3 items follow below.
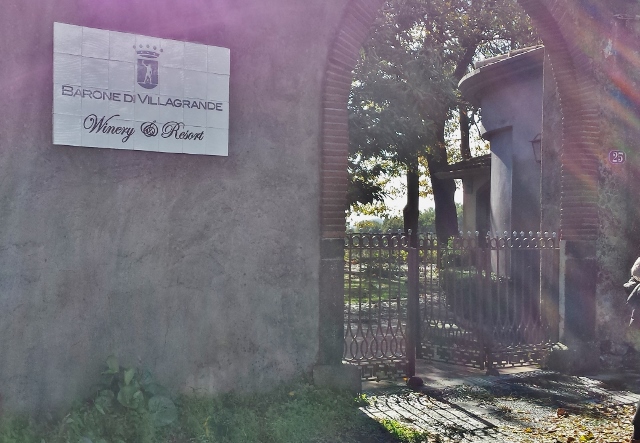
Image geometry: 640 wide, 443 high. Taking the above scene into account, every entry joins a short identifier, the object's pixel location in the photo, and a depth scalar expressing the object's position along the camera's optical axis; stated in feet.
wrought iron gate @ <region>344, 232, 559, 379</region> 24.84
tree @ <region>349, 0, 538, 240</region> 57.93
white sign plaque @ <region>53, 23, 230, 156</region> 18.21
